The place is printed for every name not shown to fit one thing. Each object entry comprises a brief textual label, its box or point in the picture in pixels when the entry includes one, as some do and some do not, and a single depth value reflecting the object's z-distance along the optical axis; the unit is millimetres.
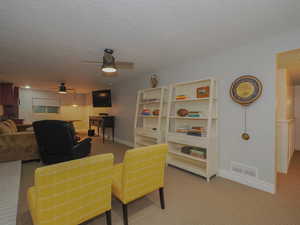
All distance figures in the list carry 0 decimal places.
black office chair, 5468
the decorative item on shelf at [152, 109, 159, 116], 3684
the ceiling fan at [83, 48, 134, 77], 2262
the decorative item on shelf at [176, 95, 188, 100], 3023
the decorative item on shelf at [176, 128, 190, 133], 2950
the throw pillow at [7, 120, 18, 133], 3879
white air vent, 2221
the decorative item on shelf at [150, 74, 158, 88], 3720
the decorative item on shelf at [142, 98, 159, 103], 3780
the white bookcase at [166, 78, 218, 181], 2486
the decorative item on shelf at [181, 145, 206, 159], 2587
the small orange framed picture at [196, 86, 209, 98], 2695
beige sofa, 3092
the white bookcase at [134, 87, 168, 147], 3407
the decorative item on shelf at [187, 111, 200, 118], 2780
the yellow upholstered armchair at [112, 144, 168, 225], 1378
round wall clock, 2164
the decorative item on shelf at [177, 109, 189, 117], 3031
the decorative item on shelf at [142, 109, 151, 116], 3866
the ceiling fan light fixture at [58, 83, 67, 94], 5142
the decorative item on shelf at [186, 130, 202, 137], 2692
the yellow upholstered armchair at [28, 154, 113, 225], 1006
